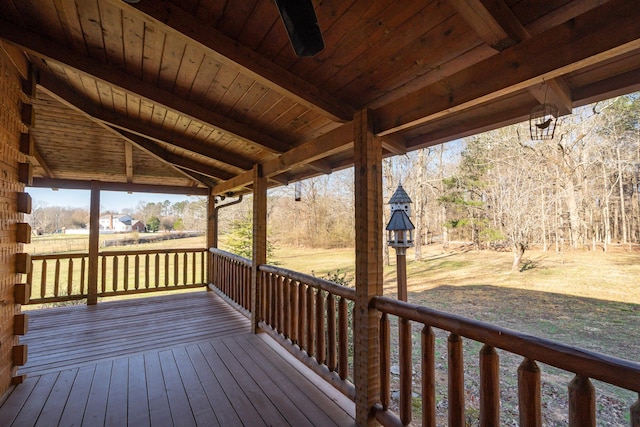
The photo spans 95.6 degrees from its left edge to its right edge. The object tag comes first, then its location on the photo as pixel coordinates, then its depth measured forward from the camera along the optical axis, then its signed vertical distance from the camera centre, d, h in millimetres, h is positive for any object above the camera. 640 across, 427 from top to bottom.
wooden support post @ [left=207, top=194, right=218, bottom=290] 6320 -101
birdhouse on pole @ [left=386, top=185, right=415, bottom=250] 4250 -19
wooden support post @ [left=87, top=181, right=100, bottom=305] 5189 -314
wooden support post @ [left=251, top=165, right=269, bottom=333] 3850 -113
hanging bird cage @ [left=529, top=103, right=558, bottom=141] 1443 +546
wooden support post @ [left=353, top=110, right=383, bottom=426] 2035 -249
